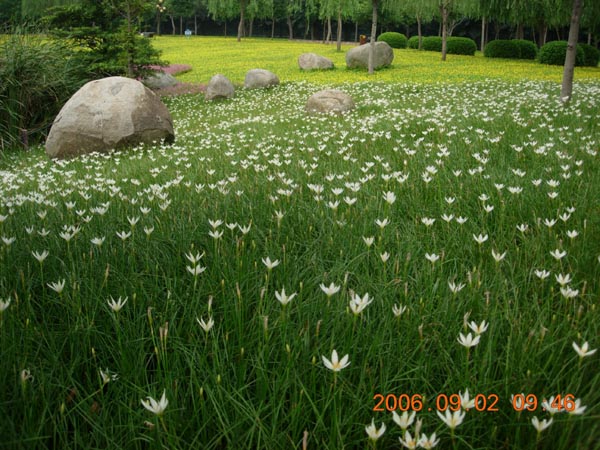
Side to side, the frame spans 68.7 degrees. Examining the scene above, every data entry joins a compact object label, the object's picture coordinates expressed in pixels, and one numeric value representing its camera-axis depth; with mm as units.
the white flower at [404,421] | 1132
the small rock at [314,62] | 27359
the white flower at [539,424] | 1138
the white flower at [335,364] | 1277
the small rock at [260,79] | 21312
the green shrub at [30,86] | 10531
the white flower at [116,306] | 1600
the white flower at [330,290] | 1646
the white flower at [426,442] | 1118
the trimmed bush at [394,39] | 44500
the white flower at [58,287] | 1752
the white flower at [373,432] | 1116
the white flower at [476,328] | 1422
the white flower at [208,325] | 1480
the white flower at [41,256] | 2008
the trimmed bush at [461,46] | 37469
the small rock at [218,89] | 18938
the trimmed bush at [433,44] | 42156
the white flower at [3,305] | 1523
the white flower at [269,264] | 1894
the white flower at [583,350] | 1328
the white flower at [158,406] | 1164
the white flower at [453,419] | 1146
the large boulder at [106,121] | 8828
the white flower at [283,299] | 1534
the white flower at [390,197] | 2811
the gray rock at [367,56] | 26312
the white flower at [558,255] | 2100
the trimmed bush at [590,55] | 29391
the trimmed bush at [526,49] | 33844
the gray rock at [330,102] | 11562
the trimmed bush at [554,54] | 28917
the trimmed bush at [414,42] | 45022
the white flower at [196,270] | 1846
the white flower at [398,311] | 1608
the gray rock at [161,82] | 22938
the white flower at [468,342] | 1386
